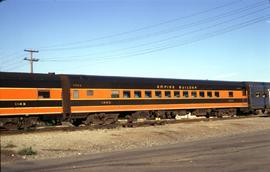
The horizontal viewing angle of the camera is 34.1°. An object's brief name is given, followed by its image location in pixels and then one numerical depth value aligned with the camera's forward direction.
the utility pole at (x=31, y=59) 56.03
